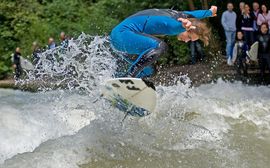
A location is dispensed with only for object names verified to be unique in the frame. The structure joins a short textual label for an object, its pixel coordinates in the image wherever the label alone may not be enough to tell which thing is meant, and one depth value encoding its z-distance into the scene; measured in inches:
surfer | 263.3
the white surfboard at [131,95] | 262.5
